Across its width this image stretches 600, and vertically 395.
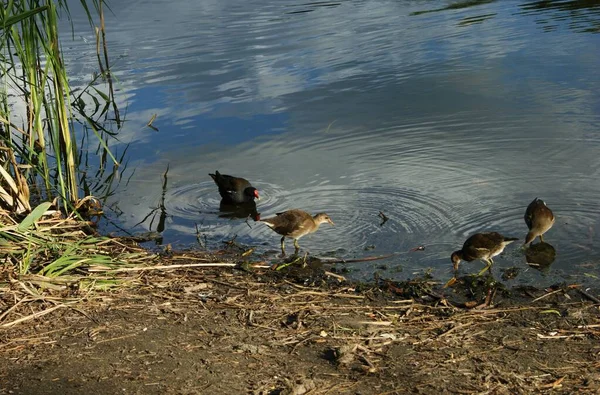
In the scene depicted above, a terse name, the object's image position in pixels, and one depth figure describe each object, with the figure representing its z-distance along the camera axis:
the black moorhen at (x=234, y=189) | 9.73
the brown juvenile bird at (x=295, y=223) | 8.35
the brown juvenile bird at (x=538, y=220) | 7.96
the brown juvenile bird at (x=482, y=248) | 7.37
